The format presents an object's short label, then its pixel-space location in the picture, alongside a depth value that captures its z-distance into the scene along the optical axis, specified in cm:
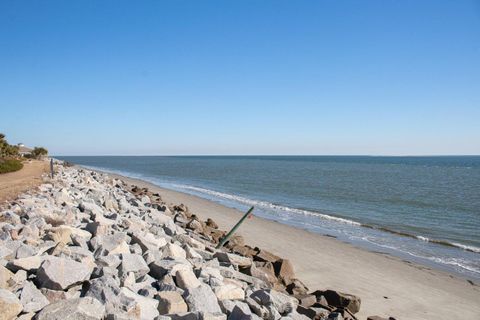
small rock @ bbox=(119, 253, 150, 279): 536
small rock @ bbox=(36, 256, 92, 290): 439
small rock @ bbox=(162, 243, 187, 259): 647
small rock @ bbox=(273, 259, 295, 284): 769
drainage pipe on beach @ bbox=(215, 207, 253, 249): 950
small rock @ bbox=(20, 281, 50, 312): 385
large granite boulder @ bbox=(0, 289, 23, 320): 362
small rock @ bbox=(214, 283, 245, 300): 520
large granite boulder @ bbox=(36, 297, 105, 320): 360
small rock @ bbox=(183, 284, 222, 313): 466
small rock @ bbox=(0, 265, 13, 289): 427
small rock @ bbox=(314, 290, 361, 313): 664
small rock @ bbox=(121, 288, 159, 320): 427
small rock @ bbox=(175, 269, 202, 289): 517
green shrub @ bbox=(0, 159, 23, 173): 2321
